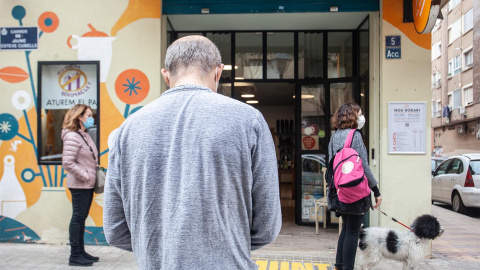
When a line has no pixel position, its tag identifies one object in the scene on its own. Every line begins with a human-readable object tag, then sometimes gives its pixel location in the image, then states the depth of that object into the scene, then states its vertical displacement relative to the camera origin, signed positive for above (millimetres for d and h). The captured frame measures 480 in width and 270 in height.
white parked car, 10812 -1131
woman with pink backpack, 4012 -384
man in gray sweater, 1402 -136
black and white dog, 4223 -1025
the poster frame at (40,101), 6012 +525
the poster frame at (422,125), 5613 +212
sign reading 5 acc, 5668 +1231
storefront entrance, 6918 +1145
